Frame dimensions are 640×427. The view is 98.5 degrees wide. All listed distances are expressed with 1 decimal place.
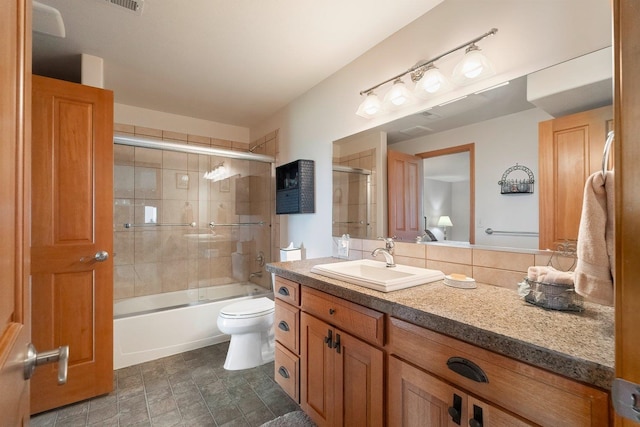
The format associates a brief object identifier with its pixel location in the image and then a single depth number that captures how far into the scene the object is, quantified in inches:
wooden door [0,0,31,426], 17.8
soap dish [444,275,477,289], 48.8
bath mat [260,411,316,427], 62.3
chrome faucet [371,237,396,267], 64.2
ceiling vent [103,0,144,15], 59.9
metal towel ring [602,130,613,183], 29.2
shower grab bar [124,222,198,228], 115.0
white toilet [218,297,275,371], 85.0
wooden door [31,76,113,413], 66.7
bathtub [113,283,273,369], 88.7
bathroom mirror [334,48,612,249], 47.3
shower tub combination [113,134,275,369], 92.1
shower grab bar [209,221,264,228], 131.2
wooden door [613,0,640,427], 16.7
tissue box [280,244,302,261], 99.8
